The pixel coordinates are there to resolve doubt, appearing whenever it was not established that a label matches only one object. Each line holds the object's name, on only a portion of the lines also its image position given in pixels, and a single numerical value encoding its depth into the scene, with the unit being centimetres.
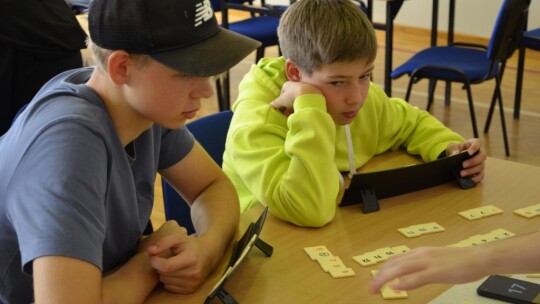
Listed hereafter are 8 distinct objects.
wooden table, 142
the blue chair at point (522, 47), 470
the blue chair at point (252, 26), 474
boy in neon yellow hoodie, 179
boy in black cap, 123
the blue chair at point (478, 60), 405
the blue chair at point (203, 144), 204
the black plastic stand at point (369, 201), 180
